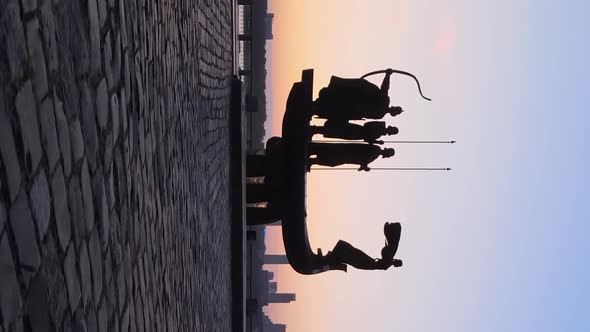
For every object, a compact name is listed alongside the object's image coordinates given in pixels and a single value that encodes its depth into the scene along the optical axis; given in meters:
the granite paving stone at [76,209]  3.11
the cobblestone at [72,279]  2.98
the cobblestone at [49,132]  2.69
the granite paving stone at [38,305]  2.47
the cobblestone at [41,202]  2.54
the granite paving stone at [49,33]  2.73
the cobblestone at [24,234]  2.33
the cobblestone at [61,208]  2.83
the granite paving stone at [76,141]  3.16
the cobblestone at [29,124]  2.41
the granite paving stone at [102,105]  3.79
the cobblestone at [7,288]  2.17
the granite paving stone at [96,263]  3.47
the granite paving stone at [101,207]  3.64
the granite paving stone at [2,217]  2.20
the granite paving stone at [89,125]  3.41
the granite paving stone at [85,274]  3.25
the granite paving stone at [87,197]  3.37
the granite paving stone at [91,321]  3.36
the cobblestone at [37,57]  2.55
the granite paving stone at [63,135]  2.91
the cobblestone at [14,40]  2.25
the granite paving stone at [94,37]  3.68
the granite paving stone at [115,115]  4.18
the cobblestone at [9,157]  2.24
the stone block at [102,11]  3.94
